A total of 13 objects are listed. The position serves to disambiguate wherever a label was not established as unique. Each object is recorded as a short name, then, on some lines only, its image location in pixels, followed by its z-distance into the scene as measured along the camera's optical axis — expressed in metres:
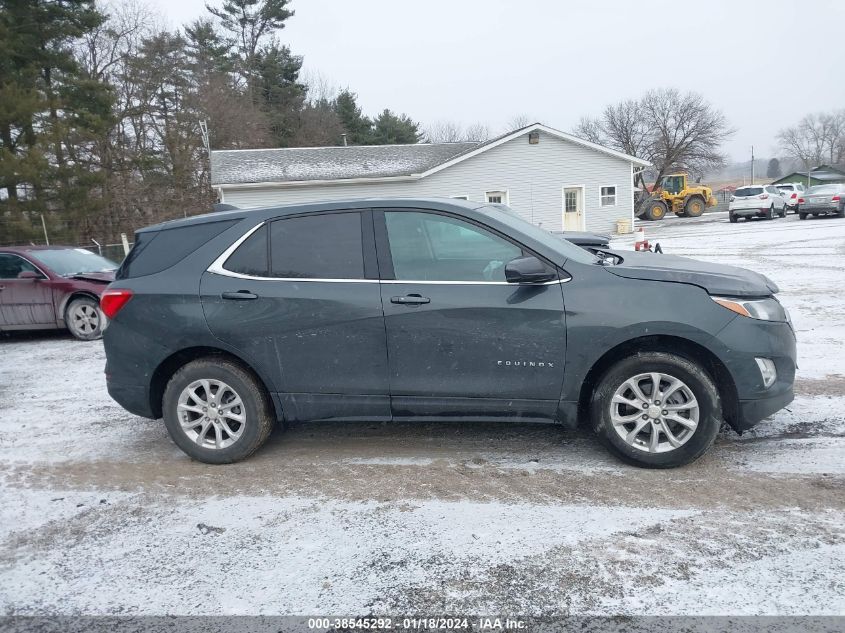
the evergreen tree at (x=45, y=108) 20.94
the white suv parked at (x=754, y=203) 30.20
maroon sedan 9.11
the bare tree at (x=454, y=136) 74.56
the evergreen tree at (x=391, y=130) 49.38
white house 26.42
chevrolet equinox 3.87
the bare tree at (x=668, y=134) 50.72
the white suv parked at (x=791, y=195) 32.28
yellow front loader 37.47
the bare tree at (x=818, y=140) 92.56
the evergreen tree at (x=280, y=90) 44.25
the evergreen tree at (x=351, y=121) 49.34
